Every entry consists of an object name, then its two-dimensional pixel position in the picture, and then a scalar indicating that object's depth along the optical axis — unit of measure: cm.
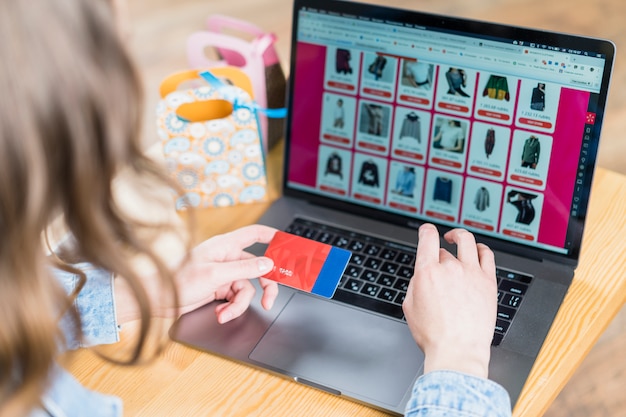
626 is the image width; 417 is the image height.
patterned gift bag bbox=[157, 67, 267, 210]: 114
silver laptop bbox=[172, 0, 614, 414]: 93
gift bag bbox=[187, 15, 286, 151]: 121
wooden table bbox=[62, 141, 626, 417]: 87
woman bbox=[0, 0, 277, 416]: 56
